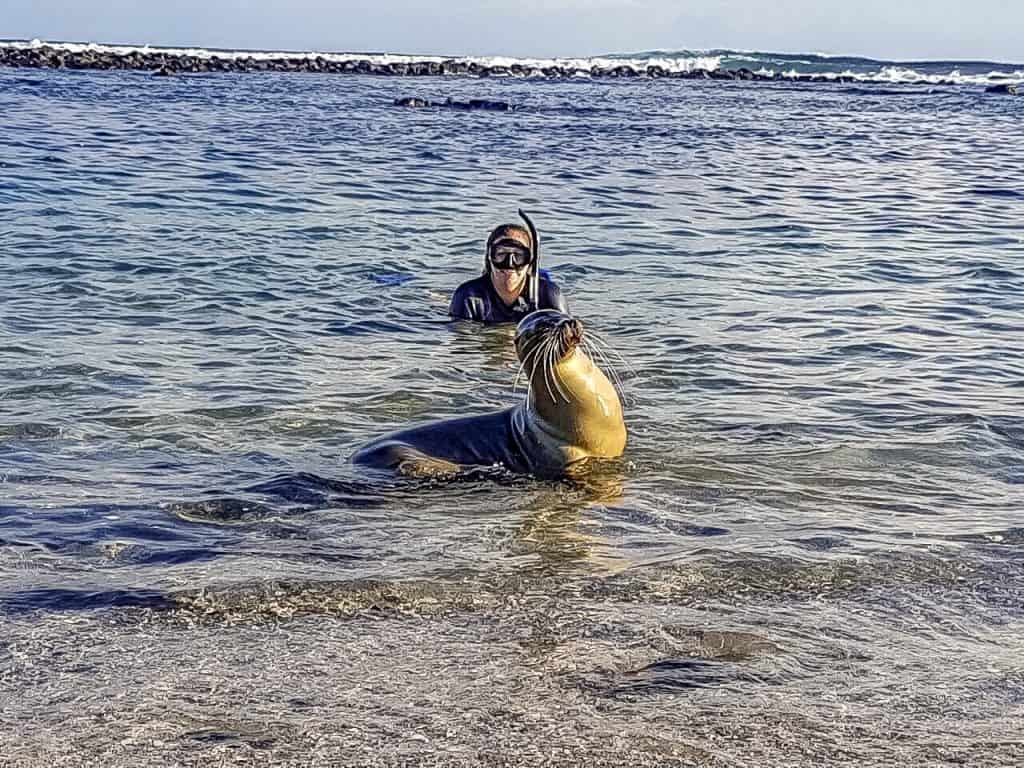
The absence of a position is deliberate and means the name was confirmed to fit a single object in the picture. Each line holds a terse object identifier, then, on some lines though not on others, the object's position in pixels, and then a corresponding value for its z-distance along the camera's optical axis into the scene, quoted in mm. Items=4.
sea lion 6402
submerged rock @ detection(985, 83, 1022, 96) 43312
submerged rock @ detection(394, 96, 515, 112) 32156
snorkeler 9305
